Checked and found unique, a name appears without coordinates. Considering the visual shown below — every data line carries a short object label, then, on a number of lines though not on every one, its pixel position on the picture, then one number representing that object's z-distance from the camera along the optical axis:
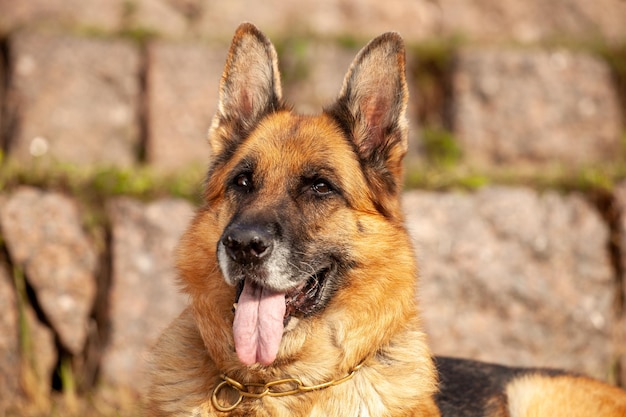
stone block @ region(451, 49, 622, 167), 8.23
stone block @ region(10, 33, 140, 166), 7.57
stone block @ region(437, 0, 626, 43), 9.54
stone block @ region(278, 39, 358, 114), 8.21
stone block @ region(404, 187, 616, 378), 6.66
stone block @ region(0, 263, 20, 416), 6.02
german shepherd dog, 3.76
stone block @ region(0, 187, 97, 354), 6.19
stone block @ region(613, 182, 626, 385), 6.86
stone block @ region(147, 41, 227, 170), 7.82
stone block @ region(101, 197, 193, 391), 6.31
